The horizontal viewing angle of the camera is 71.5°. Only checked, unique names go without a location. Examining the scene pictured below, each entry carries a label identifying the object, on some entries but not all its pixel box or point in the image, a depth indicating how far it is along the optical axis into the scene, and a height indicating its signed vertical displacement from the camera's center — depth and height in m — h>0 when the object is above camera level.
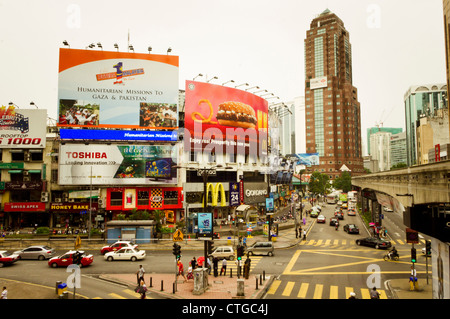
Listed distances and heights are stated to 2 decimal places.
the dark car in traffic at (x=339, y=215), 56.23 -6.78
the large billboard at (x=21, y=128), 45.91 +7.82
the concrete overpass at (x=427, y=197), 14.62 -1.08
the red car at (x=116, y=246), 30.42 -6.49
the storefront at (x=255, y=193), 55.88 -2.74
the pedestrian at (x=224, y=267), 23.83 -6.75
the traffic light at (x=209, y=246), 21.62 -4.64
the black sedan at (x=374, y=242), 32.56 -6.95
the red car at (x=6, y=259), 26.23 -6.54
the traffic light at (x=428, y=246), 23.16 -5.13
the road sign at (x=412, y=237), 20.67 -3.99
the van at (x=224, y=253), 29.09 -6.87
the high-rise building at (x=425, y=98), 184.19 +48.11
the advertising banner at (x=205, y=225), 23.92 -3.70
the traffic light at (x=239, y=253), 21.60 -5.15
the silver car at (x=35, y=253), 28.70 -6.61
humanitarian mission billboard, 48.16 +14.38
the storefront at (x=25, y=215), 44.78 -5.09
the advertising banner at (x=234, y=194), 53.59 -2.64
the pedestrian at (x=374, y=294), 15.70 -5.87
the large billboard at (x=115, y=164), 45.56 +2.38
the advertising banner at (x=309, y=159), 107.94 +6.60
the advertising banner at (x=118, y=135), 46.97 +6.93
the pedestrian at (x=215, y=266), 23.34 -6.54
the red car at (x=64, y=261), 25.72 -6.62
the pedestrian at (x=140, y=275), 19.19 -6.01
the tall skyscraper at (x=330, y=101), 143.38 +35.50
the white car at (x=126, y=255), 28.44 -6.83
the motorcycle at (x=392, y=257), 27.69 -7.07
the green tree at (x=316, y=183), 90.59 -1.56
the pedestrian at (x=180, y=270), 22.20 -6.44
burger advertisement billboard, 54.41 +11.02
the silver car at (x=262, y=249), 30.62 -6.93
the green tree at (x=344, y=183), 120.19 -2.08
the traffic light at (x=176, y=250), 20.04 -4.55
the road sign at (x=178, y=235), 21.73 -3.91
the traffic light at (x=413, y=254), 19.74 -4.88
